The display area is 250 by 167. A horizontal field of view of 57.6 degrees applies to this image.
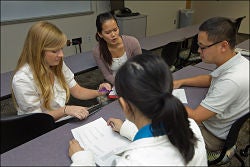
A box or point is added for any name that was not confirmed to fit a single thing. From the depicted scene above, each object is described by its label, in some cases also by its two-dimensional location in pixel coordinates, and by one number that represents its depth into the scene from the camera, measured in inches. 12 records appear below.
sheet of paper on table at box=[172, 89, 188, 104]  60.9
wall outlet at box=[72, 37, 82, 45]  144.7
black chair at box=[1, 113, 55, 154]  43.1
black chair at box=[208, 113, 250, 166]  46.3
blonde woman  54.0
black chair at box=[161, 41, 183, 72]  100.7
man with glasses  46.9
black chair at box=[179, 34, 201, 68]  122.8
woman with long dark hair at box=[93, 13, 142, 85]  80.9
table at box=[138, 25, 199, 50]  120.1
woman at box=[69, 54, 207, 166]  26.5
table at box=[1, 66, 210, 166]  39.5
